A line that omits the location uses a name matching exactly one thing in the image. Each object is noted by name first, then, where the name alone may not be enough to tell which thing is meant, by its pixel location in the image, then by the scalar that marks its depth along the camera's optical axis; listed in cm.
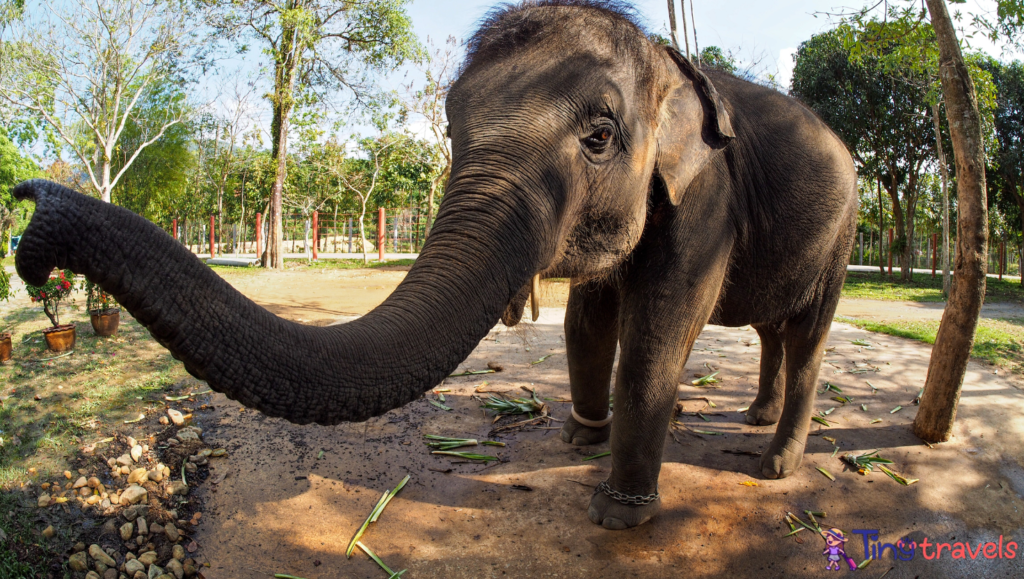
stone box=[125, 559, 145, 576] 273
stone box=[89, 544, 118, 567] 275
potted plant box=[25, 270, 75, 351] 584
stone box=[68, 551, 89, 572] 269
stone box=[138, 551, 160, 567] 280
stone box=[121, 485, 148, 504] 320
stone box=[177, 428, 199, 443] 393
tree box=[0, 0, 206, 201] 1631
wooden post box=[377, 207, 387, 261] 2148
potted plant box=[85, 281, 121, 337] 646
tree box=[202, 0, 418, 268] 1705
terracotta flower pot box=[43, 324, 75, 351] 582
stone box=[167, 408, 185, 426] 420
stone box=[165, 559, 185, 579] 275
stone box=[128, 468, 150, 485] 340
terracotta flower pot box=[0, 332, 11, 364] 540
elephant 150
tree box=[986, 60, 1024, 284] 1641
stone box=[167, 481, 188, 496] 335
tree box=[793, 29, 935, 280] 1709
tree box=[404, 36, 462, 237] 1966
